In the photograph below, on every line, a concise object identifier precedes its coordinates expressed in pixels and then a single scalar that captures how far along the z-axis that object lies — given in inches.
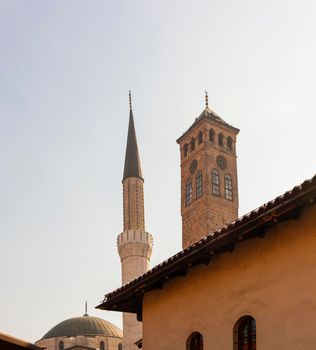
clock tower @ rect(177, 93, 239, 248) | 1312.7
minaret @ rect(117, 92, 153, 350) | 1519.4
